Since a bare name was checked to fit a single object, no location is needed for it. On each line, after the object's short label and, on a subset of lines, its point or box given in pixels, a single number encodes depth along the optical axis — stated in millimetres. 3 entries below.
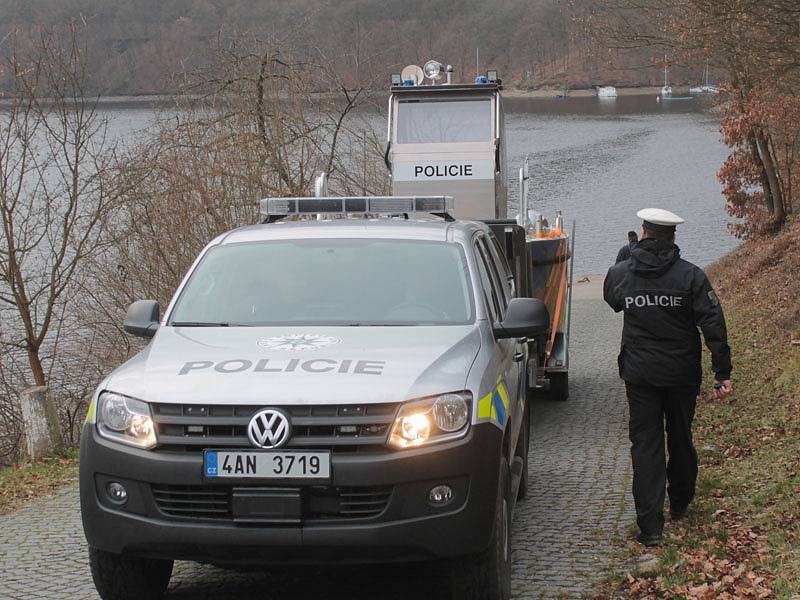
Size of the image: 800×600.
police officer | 12126
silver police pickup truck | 8841
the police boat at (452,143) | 28087
